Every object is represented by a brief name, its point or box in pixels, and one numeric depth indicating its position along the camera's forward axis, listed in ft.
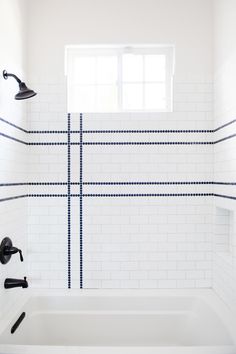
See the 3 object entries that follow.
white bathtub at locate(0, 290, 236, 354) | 7.61
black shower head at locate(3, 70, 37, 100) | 6.69
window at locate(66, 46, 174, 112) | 8.95
